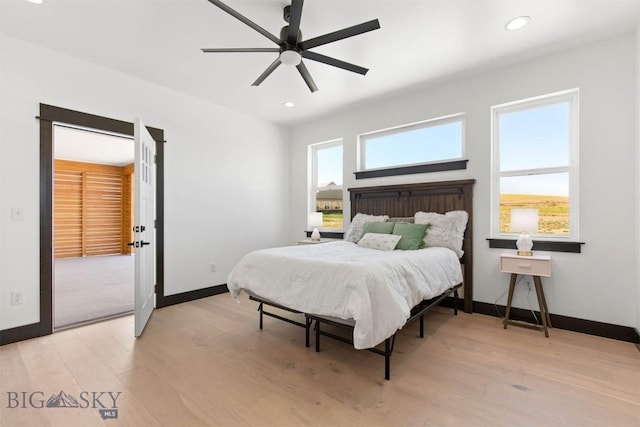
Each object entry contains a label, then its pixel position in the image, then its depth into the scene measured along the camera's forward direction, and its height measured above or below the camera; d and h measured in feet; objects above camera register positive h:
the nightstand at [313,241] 14.85 -1.48
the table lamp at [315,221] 15.24 -0.45
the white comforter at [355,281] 6.27 -1.78
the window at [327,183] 16.21 +1.76
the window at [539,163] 9.84 +1.83
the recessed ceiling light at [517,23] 7.86 +5.30
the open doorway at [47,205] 9.04 +0.23
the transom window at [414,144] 12.28 +3.20
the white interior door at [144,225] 9.11 -0.44
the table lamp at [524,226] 9.37 -0.41
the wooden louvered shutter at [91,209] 24.56 +0.30
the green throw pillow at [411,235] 10.49 -0.82
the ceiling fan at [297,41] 6.17 +4.14
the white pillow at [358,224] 12.85 -0.52
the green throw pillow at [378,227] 11.60 -0.60
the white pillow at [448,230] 10.88 -0.66
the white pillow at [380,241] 10.57 -1.07
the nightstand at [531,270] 9.08 -1.84
